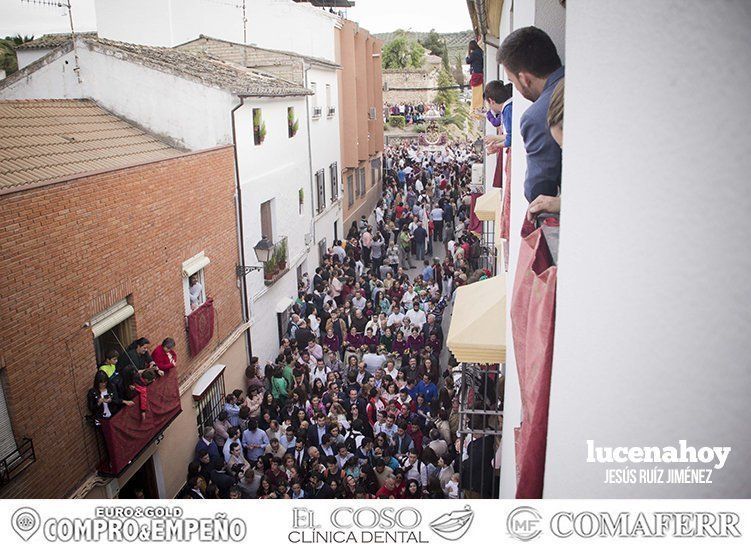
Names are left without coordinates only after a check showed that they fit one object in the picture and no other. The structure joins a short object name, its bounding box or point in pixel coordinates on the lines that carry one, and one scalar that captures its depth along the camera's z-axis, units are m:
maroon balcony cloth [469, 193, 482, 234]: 15.90
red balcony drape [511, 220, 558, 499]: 2.82
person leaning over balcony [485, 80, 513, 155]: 5.60
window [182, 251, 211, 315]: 10.12
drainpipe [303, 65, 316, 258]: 17.88
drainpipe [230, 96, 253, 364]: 12.10
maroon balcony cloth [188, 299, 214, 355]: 10.17
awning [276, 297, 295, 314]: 14.60
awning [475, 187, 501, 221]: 11.37
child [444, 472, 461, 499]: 7.34
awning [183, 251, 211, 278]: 10.05
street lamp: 12.28
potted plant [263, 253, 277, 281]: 13.60
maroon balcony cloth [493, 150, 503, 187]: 9.01
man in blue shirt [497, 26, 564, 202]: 3.09
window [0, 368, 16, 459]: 6.04
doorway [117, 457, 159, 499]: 8.73
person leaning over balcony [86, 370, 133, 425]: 7.39
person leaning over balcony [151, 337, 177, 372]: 8.72
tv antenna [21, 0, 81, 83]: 9.40
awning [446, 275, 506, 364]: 6.14
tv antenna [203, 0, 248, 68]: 19.16
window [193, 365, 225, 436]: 10.31
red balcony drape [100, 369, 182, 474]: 7.57
